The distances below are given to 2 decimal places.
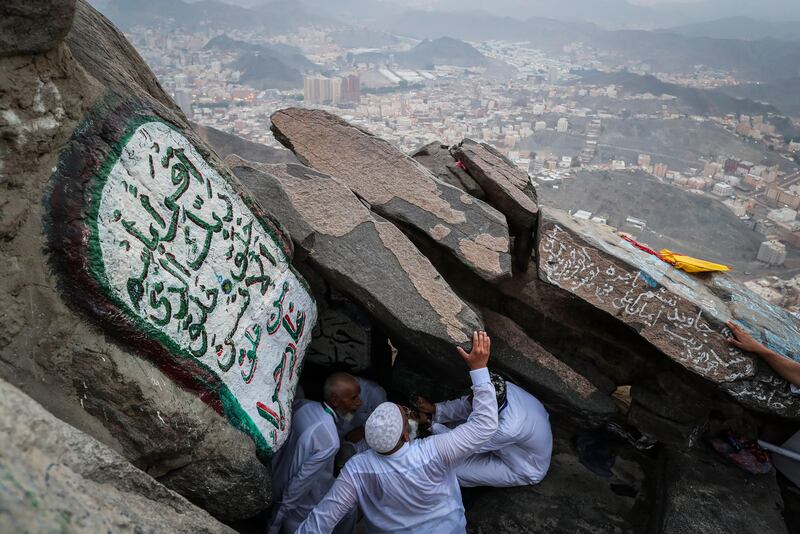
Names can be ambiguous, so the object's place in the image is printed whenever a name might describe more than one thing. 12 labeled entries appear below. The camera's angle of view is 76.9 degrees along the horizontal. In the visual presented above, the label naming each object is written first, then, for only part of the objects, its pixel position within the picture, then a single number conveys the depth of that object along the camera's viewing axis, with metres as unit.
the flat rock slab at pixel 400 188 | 3.52
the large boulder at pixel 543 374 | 3.56
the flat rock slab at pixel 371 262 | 3.15
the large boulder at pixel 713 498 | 2.95
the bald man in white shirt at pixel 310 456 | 2.94
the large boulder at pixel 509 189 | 3.86
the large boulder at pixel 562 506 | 3.15
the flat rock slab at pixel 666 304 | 3.17
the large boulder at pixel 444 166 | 4.23
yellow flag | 3.82
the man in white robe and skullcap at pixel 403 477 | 2.62
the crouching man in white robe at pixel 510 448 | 3.22
